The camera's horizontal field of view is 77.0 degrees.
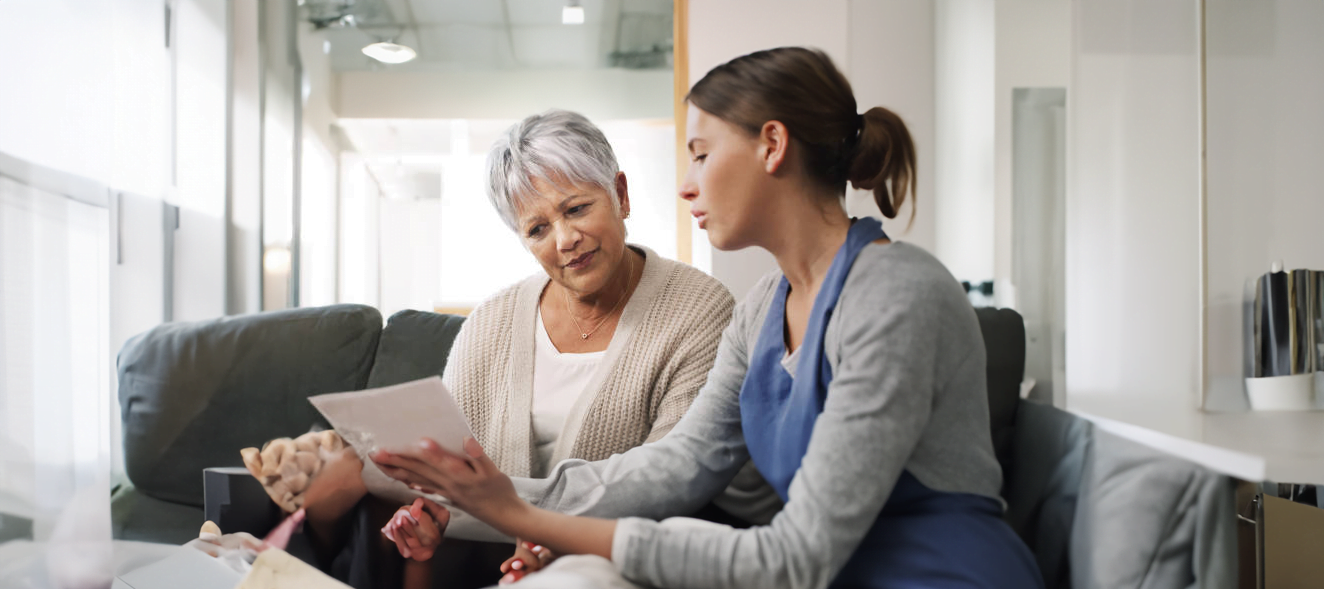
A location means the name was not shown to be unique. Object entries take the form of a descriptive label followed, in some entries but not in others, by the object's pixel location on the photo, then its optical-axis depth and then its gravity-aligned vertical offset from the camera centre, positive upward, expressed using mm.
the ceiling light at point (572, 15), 1924 +630
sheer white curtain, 1306 -128
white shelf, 788 -175
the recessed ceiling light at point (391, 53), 1928 +545
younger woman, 775 -122
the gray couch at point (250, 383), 1382 -174
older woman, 1282 -73
